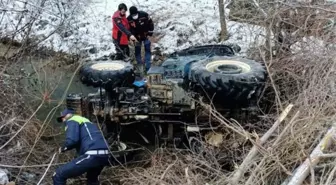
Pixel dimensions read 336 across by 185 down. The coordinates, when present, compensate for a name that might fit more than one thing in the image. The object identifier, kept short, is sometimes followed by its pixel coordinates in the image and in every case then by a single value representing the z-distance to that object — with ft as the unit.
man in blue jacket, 19.11
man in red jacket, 29.58
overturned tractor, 19.42
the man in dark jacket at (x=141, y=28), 29.89
